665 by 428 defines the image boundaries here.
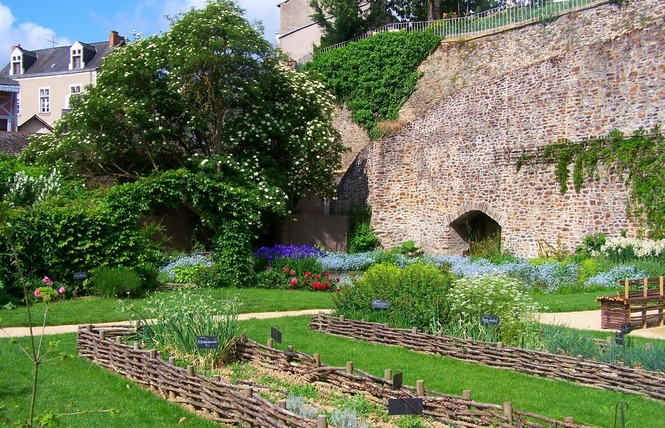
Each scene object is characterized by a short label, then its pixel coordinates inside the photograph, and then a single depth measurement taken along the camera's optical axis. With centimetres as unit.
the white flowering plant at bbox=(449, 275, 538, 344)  900
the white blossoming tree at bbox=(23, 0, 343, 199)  1961
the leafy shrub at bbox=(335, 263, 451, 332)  972
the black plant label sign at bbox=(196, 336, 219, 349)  755
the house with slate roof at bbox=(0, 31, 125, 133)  4222
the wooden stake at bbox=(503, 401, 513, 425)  543
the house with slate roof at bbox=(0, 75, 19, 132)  4203
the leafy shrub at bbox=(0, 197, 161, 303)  1362
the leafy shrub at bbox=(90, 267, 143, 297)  1393
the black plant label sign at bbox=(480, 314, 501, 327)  890
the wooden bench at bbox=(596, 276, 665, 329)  1097
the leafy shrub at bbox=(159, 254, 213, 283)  1653
